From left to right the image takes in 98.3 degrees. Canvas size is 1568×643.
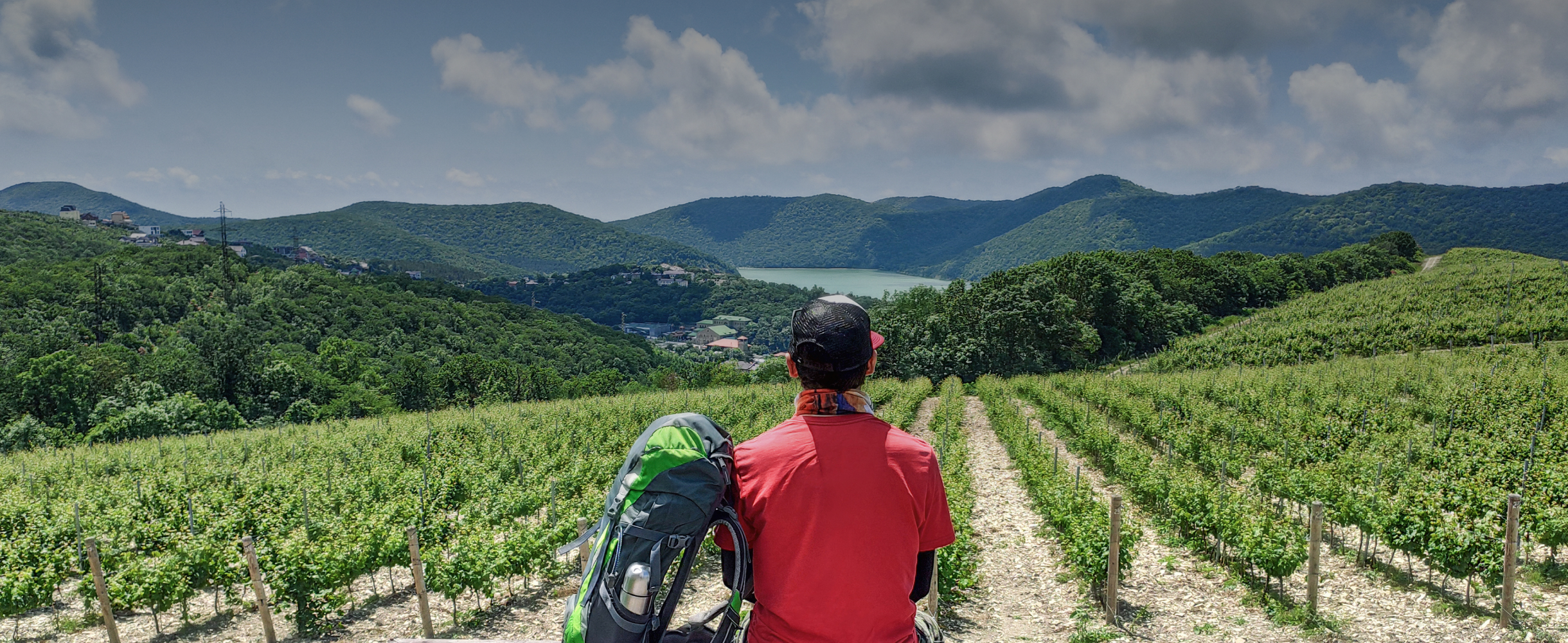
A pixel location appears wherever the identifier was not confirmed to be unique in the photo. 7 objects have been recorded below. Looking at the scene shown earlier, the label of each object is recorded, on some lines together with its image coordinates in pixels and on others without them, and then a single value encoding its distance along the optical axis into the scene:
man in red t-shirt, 1.60
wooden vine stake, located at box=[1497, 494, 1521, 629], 5.78
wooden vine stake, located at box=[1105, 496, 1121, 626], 6.56
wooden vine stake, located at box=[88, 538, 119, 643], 6.26
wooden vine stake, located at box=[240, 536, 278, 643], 6.22
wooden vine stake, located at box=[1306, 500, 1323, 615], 6.29
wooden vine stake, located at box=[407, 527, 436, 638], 6.52
